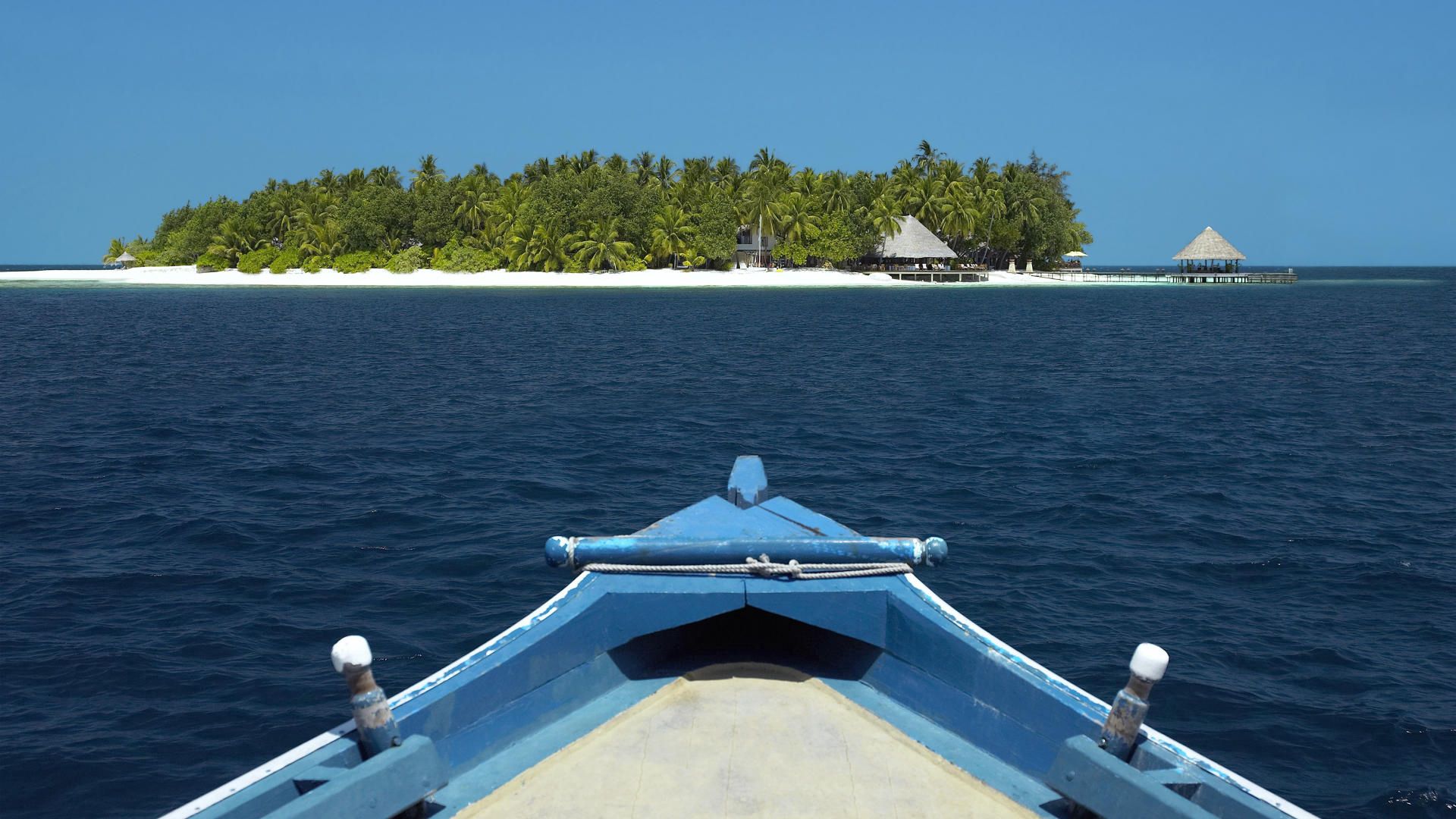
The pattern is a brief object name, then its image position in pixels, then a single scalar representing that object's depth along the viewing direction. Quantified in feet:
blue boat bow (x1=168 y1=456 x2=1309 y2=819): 15.85
